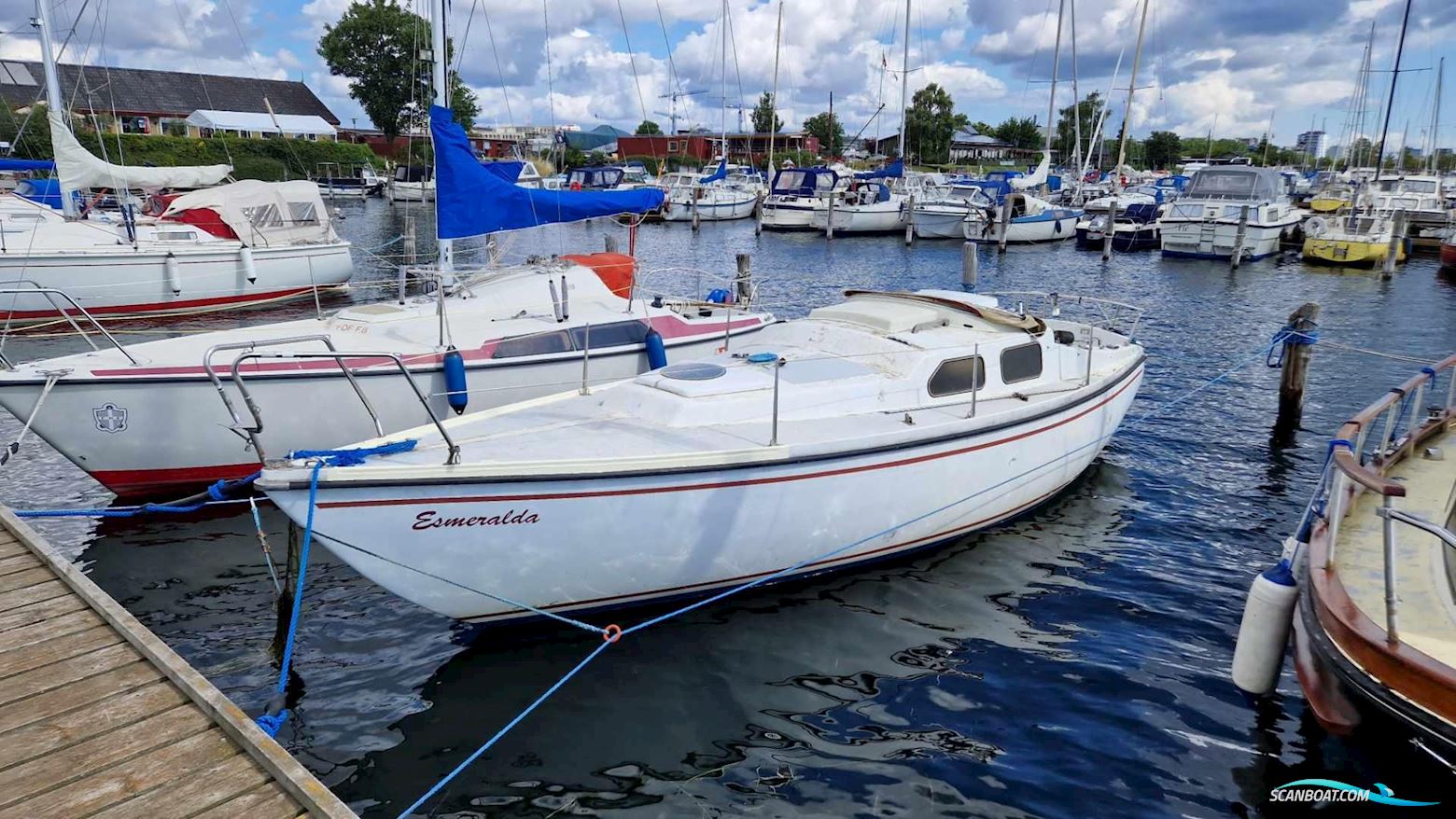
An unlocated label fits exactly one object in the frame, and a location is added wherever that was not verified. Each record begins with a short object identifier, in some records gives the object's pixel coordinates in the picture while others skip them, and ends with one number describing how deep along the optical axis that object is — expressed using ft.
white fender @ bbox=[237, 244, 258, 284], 75.31
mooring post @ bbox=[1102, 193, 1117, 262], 119.34
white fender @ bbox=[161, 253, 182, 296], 70.85
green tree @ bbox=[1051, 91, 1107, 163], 290.35
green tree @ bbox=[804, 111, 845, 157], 332.80
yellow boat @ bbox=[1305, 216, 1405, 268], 110.32
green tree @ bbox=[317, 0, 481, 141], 245.45
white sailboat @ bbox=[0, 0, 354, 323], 67.26
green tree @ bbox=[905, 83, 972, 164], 307.17
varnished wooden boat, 16.19
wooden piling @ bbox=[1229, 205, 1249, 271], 109.19
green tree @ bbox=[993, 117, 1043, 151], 354.13
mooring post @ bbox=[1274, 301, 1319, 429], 44.94
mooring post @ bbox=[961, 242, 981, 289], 72.79
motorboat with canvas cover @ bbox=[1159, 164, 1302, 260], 114.11
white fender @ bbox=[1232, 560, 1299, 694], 20.66
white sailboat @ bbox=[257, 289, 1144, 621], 22.52
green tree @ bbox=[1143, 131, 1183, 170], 348.59
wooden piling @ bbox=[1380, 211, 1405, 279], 102.68
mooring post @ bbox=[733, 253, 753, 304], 53.78
